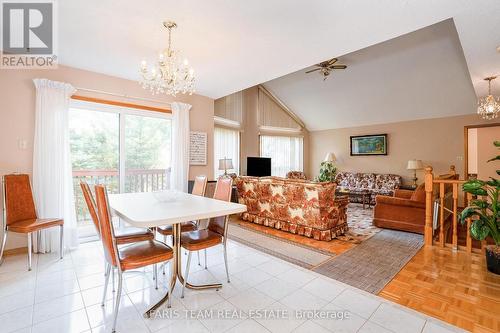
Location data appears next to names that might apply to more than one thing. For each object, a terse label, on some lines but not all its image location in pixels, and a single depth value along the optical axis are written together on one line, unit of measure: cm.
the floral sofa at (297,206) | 359
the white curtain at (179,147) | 438
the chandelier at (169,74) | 246
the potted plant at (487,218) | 249
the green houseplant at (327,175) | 561
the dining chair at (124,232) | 200
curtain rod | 362
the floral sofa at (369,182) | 643
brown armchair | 385
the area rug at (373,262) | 239
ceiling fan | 480
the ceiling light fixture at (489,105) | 402
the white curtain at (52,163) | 315
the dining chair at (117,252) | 170
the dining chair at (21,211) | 270
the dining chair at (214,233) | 216
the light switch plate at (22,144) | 311
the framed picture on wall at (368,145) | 703
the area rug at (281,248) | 291
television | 671
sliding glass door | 368
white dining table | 172
